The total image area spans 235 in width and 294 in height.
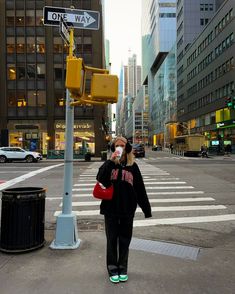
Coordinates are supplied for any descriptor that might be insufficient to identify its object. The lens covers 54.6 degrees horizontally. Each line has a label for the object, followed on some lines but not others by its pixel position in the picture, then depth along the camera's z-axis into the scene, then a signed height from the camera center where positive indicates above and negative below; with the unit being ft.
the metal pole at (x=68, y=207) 12.47 -3.40
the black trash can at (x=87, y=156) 75.81 -3.22
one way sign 13.00 +7.49
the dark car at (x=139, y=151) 94.15 -1.97
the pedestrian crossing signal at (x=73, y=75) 10.61 +3.35
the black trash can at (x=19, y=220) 11.73 -3.82
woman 9.61 -2.43
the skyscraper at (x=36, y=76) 100.81 +31.52
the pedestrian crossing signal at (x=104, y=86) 10.75 +2.85
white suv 70.95 -2.66
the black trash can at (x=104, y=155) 76.15 -2.90
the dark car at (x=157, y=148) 198.05 -1.62
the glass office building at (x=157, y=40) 283.79 +137.70
